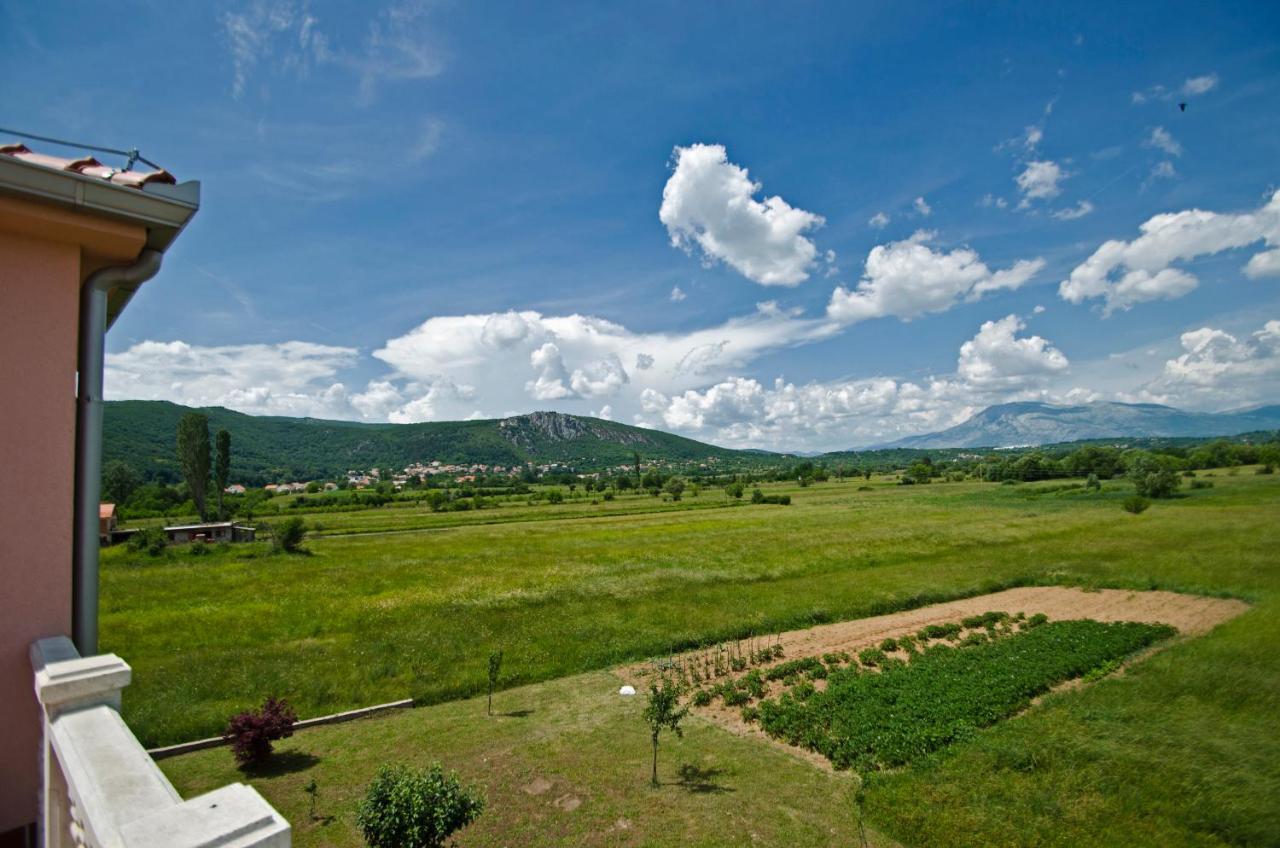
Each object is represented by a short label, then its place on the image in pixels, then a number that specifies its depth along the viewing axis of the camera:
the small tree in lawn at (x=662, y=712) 14.98
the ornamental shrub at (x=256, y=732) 15.30
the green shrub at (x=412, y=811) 9.64
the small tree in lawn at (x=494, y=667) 20.77
